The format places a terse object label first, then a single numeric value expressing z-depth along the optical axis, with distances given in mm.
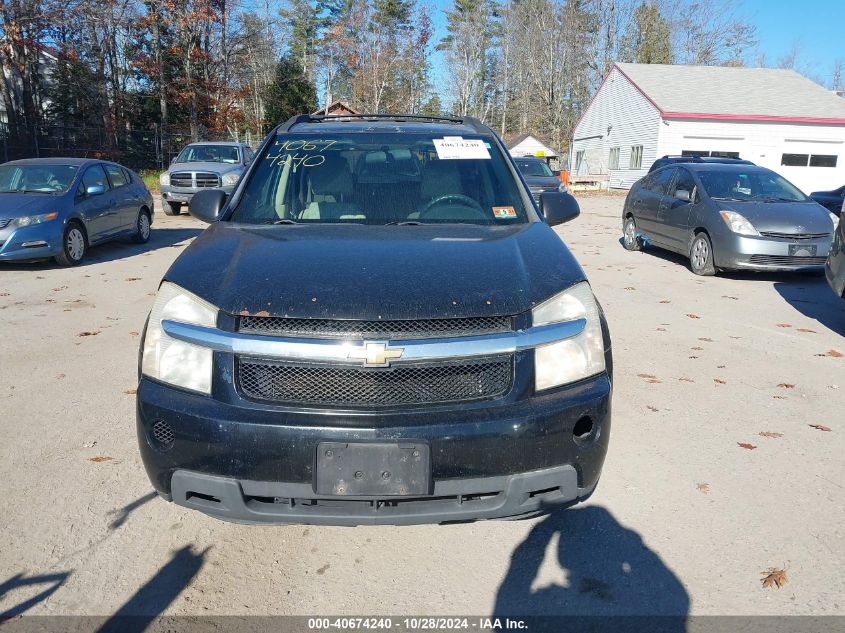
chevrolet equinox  2297
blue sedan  9273
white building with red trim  31719
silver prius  9094
